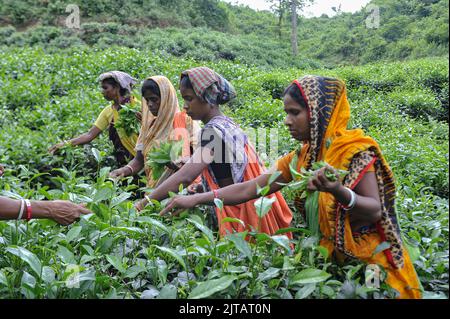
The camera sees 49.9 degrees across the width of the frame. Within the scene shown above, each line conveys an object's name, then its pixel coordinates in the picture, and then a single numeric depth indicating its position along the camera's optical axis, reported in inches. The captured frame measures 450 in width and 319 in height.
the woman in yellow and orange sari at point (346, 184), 61.4
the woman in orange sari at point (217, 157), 92.4
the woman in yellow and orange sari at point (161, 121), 128.8
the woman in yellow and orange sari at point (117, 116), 155.4
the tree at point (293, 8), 684.4
